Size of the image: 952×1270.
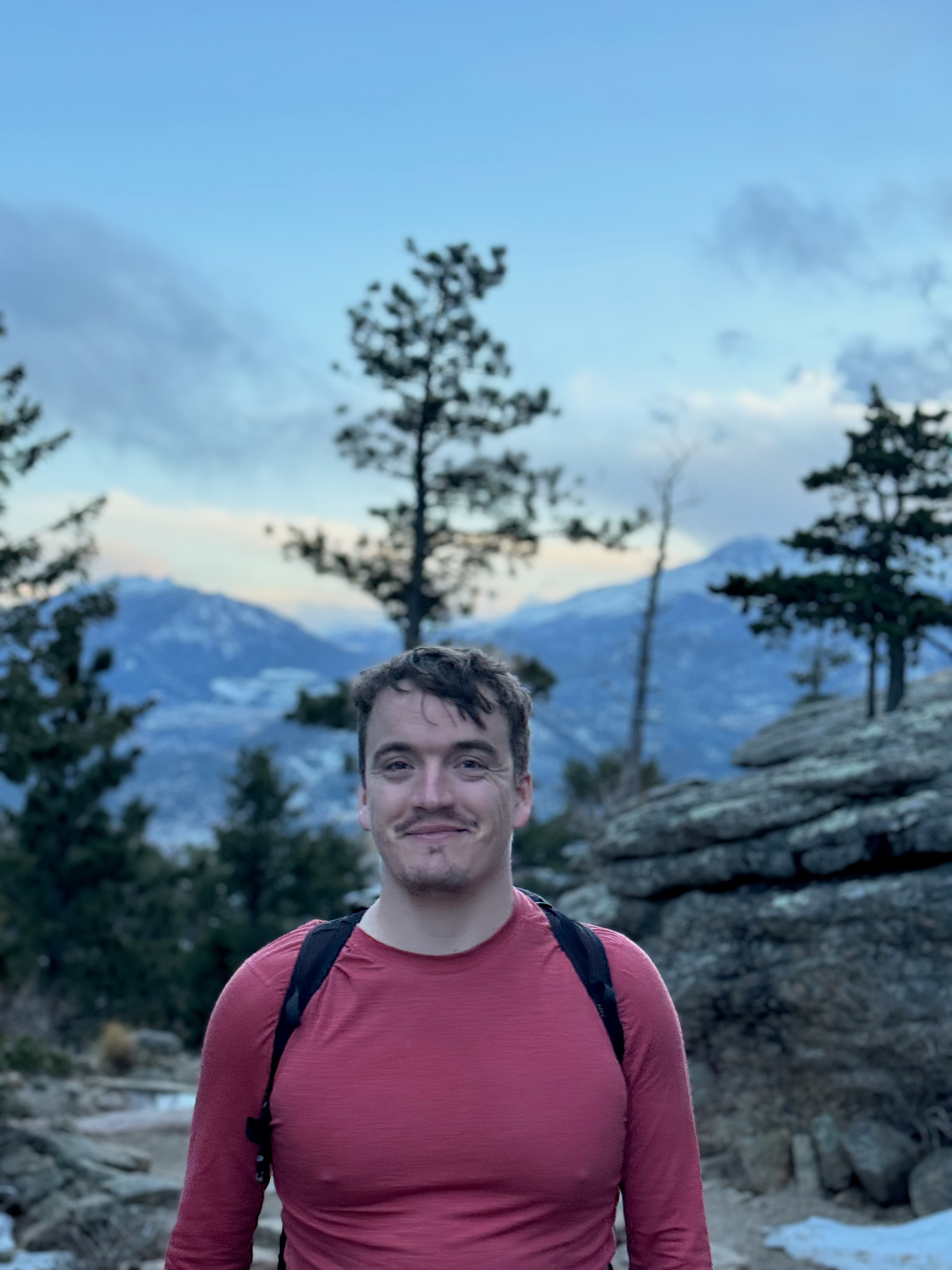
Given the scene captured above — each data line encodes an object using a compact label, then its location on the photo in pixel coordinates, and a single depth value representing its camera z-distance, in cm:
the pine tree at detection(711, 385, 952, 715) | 1402
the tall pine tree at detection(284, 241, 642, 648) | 2298
